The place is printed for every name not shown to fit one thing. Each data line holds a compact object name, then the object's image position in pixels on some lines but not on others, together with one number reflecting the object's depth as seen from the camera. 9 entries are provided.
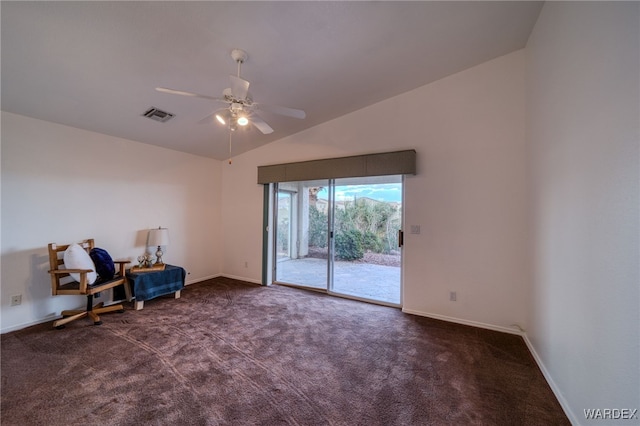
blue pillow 3.19
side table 3.42
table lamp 3.89
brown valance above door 3.39
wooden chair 2.86
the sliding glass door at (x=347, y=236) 3.89
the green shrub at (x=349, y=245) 4.17
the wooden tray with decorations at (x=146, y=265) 3.71
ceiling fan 2.02
